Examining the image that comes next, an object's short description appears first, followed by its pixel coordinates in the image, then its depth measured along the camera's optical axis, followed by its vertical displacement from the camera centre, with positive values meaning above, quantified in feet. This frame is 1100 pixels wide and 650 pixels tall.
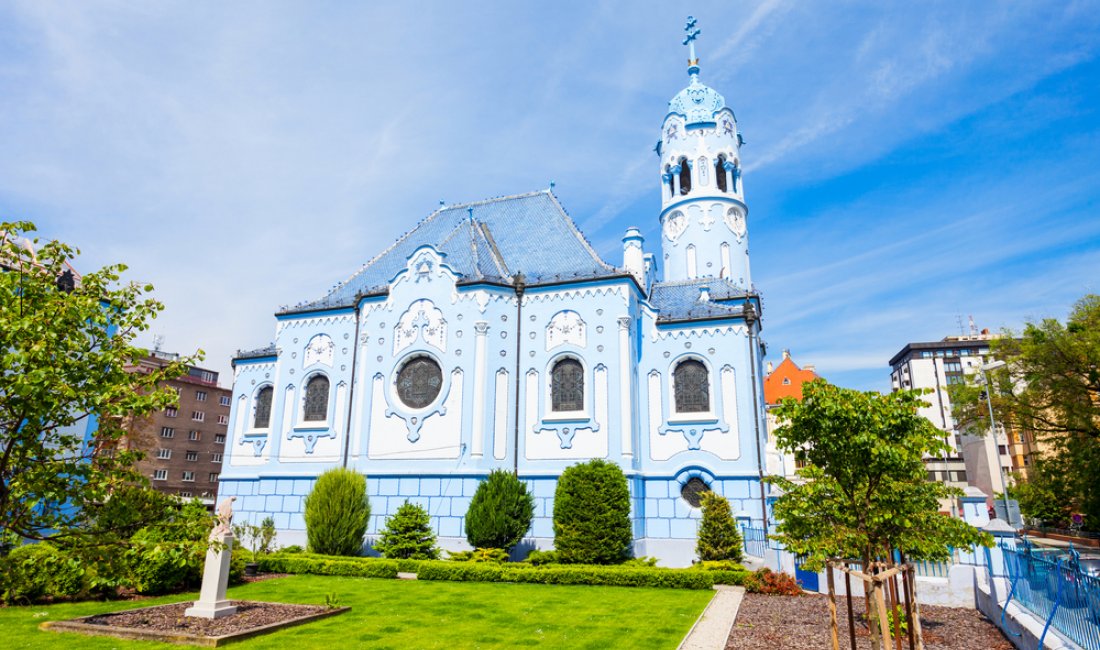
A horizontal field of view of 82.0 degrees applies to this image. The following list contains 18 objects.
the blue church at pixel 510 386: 77.71 +14.83
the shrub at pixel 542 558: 67.56 -5.80
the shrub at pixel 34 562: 19.21 -1.95
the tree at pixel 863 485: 28.43 +0.90
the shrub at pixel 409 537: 70.69 -3.91
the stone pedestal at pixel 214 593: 41.46 -5.95
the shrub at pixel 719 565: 61.18 -5.87
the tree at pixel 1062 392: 72.43 +13.36
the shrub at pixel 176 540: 21.17 -1.38
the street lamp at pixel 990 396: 83.96 +13.94
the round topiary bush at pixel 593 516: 66.44 -1.39
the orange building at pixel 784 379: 173.23 +33.69
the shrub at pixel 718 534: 66.64 -3.18
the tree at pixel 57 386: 18.90 +3.36
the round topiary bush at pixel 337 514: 72.64 -1.51
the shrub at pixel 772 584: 54.80 -6.84
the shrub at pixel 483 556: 67.10 -5.62
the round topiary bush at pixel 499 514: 69.62 -1.32
